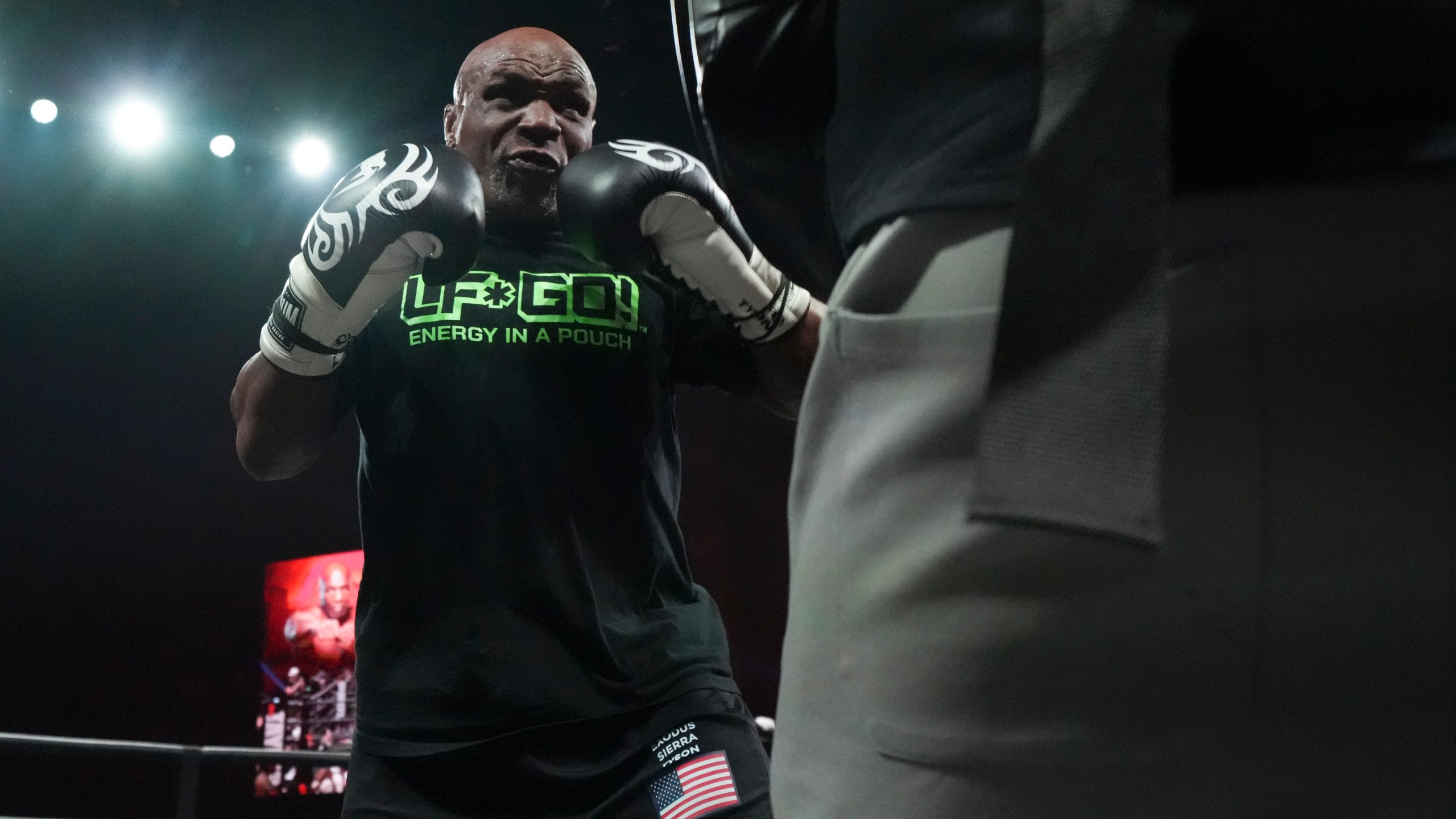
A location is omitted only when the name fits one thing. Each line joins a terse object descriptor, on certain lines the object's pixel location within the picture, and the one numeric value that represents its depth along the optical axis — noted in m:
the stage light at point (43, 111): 4.81
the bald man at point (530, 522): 1.39
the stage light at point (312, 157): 5.20
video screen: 5.46
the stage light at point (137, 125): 4.91
